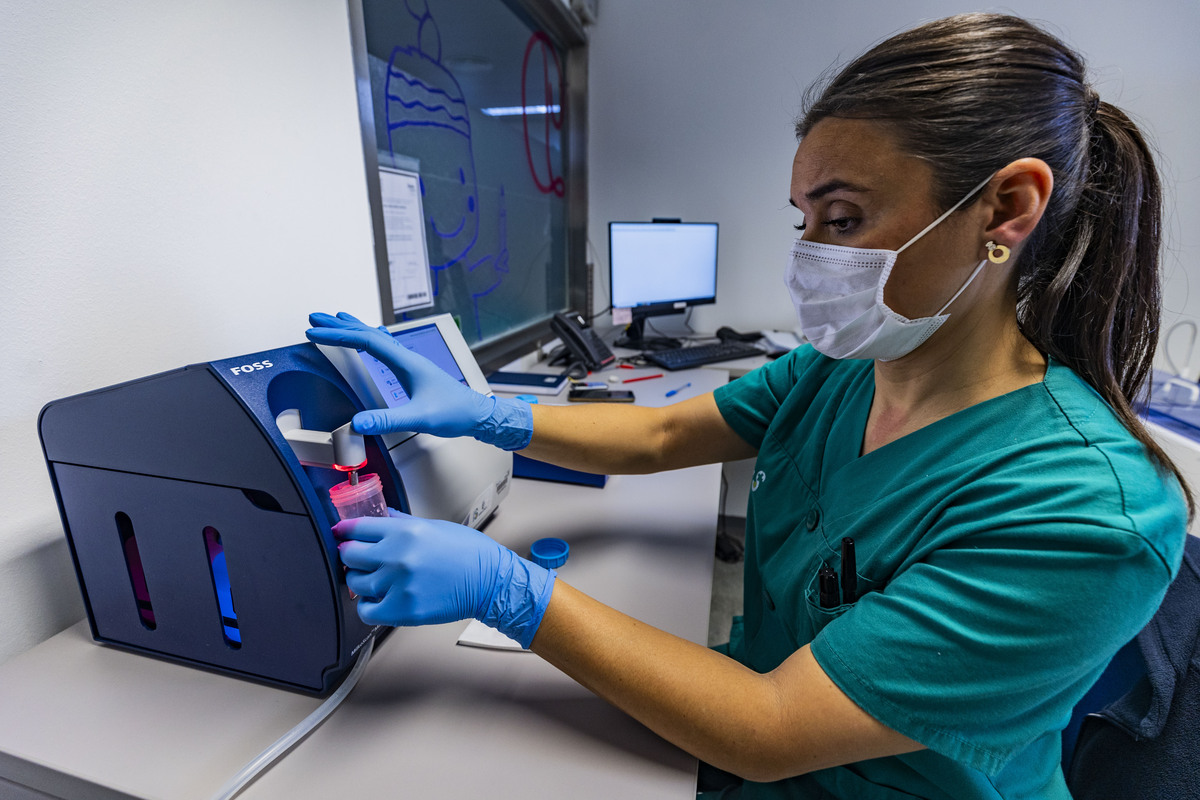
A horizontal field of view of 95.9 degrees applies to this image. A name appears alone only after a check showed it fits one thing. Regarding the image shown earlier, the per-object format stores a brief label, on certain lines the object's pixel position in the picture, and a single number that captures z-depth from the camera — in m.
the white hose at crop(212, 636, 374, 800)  0.47
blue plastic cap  0.77
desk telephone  1.84
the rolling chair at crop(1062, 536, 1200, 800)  0.61
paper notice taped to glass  1.23
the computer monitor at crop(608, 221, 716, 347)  2.14
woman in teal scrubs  0.47
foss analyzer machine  0.51
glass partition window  1.29
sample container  0.56
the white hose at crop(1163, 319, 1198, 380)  2.19
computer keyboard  1.98
